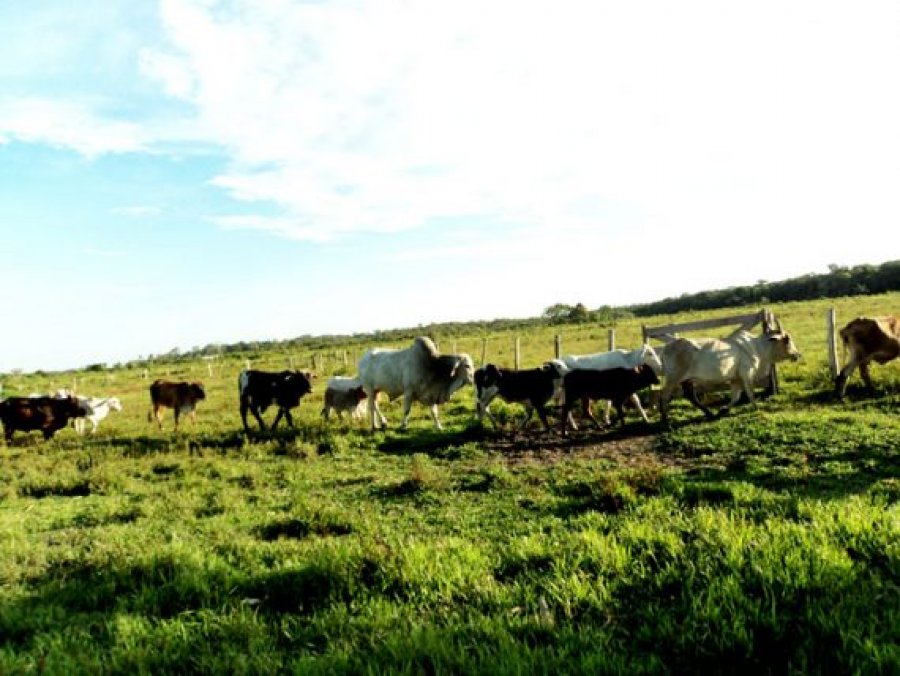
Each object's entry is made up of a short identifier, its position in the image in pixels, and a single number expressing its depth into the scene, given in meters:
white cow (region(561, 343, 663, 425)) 14.84
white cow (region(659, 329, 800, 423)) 13.19
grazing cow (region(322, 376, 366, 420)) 17.47
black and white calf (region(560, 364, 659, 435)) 13.10
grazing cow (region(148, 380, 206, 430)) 18.34
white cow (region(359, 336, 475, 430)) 15.56
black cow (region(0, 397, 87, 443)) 16.16
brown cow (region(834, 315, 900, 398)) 13.57
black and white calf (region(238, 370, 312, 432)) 15.91
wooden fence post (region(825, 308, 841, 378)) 15.28
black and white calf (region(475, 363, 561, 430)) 13.80
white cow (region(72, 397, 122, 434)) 18.34
